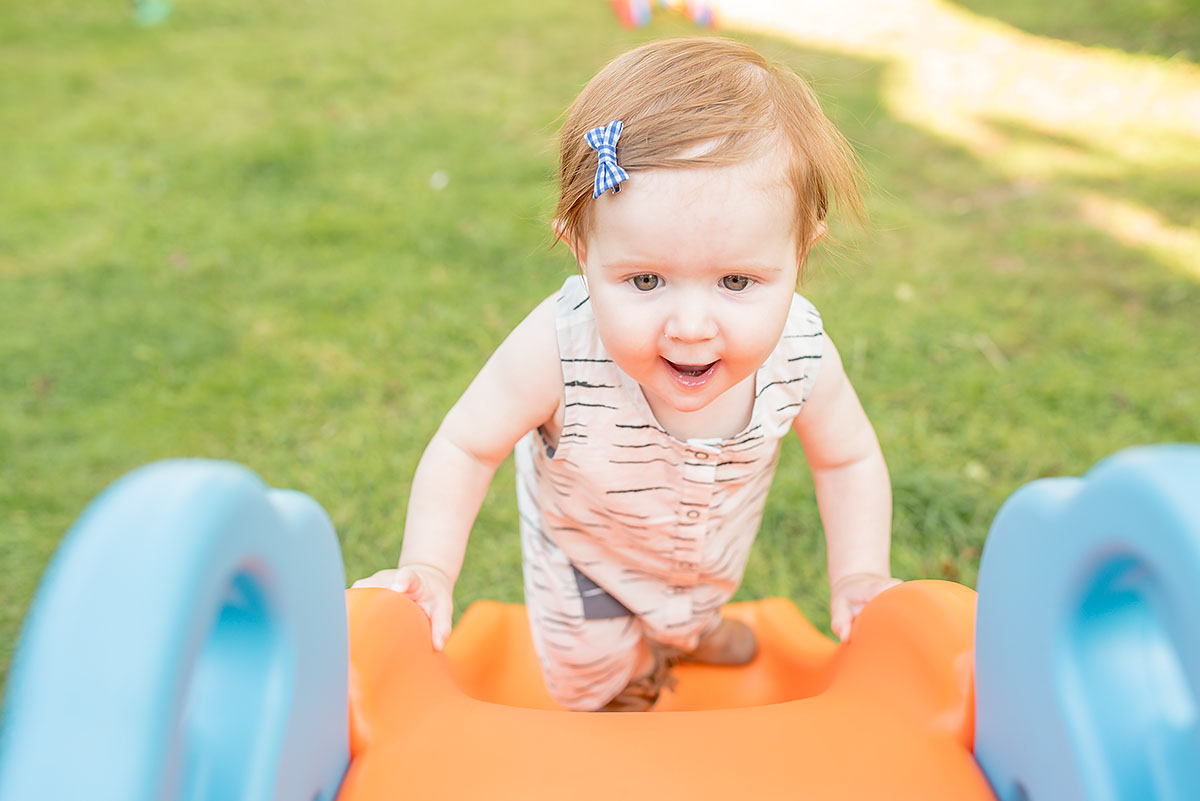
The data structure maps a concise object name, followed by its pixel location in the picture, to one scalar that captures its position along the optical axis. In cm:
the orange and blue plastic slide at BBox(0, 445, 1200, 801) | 44
